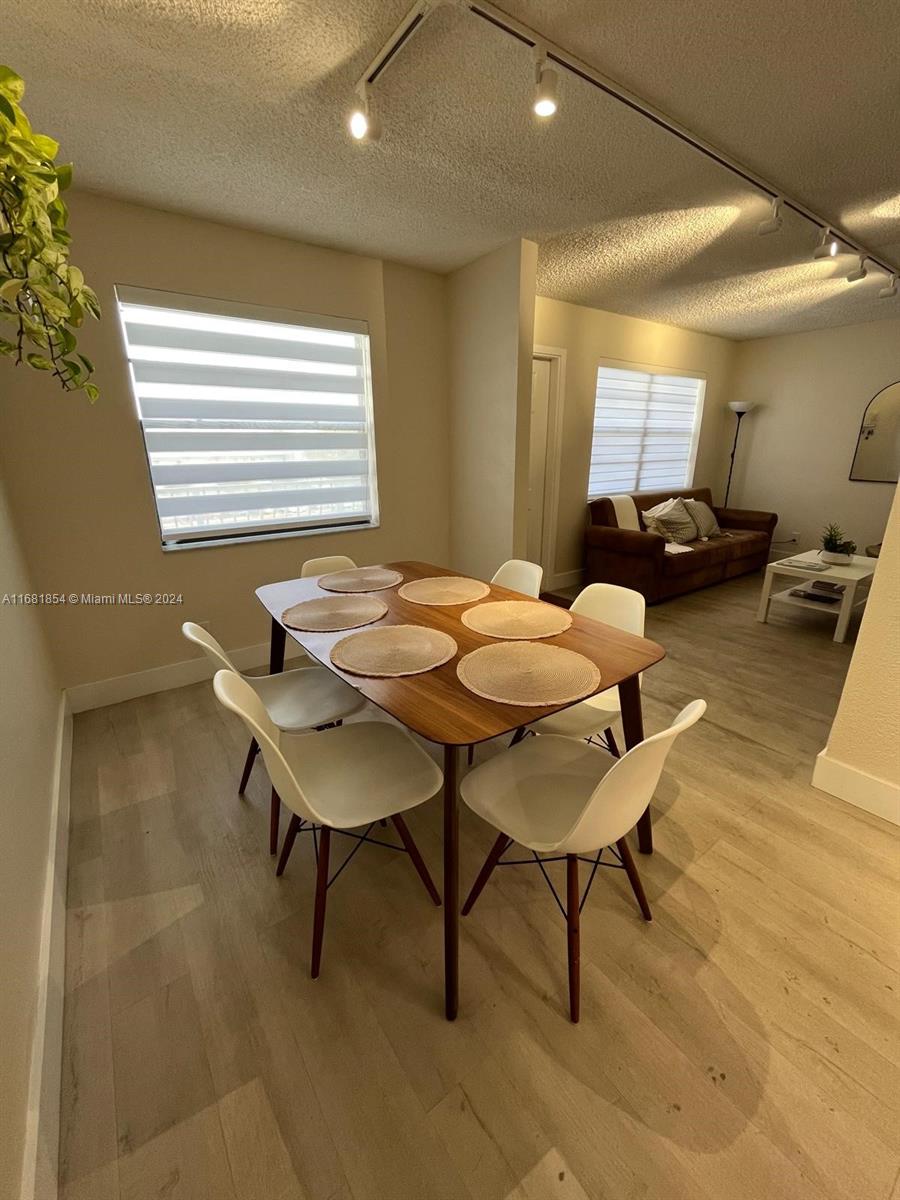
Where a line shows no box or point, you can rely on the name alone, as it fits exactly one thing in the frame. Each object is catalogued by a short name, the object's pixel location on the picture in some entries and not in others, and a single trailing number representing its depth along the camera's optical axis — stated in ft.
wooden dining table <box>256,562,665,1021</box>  3.54
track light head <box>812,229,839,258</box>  8.38
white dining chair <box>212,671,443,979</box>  3.67
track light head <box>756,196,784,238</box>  7.44
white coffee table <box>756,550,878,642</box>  10.82
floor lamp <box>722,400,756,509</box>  17.80
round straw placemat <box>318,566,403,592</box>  6.85
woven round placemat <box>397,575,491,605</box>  6.30
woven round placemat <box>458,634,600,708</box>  3.91
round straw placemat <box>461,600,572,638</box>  5.20
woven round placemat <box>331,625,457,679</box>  4.44
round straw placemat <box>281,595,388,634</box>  5.51
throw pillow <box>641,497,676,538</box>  15.28
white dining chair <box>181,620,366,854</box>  4.98
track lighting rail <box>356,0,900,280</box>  4.17
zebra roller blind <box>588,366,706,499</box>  15.43
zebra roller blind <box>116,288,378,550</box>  8.20
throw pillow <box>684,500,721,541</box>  15.97
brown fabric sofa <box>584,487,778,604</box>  13.23
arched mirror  15.78
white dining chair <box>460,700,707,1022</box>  3.26
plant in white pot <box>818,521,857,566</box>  11.64
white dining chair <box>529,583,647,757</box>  5.38
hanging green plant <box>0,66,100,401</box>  2.09
